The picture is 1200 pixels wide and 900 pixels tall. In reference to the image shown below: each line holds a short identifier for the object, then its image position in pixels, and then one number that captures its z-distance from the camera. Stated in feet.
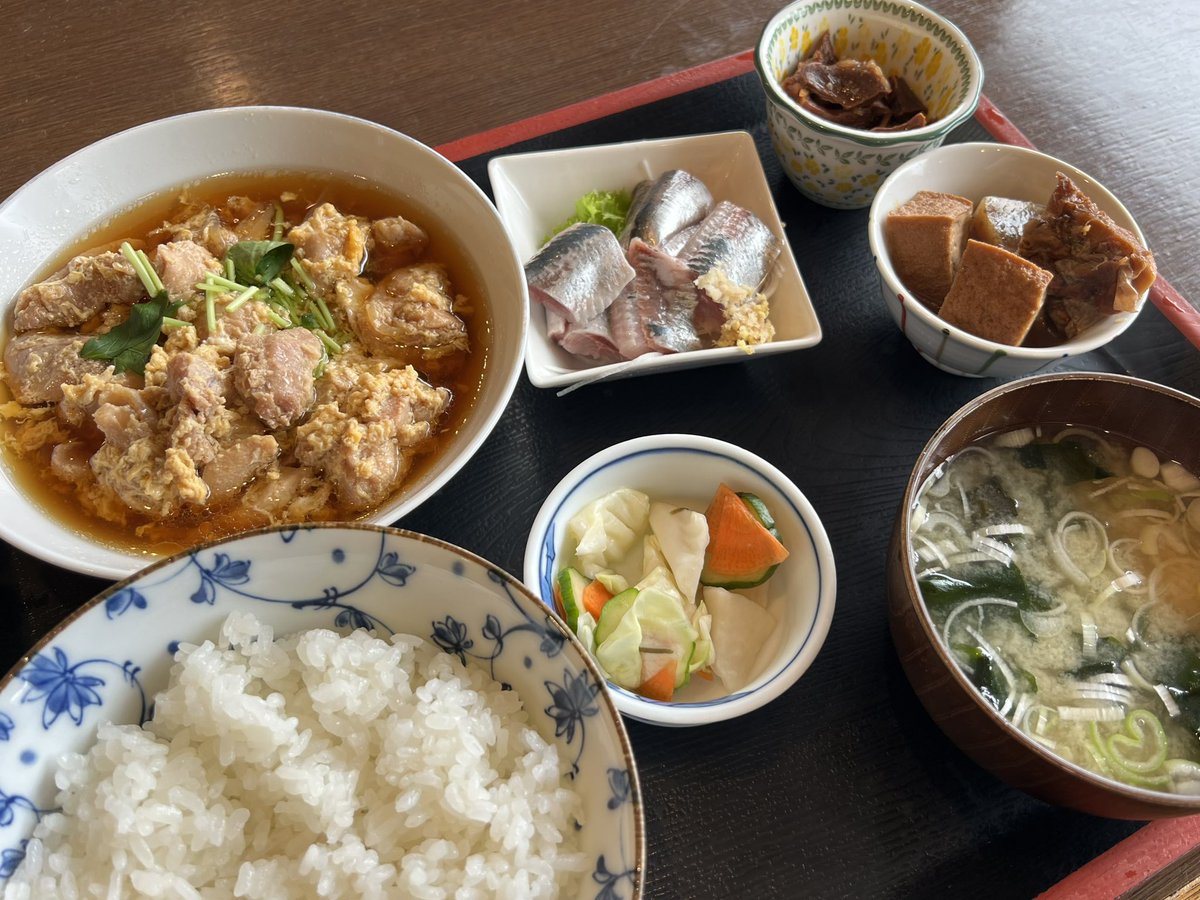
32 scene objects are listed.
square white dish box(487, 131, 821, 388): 1.19
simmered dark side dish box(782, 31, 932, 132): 1.31
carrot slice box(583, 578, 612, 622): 0.94
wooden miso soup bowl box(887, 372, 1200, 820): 0.78
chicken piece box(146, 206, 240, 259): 1.15
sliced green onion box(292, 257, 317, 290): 1.13
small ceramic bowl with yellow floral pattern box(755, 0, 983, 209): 1.22
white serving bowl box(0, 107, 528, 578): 1.05
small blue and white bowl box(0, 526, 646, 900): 0.70
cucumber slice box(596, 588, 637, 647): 0.90
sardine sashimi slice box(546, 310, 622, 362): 1.17
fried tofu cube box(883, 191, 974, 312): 1.13
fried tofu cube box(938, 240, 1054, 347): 1.06
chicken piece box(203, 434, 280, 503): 1.00
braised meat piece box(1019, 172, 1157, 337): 1.09
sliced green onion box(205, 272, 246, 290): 1.09
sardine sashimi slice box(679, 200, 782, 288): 1.22
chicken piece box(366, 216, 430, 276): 1.16
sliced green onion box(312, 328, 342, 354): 1.11
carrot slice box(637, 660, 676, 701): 0.90
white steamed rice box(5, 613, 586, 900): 0.70
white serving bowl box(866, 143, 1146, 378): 1.09
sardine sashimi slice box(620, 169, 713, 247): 1.25
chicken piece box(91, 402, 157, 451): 0.97
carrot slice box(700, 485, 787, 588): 0.95
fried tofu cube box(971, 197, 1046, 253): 1.16
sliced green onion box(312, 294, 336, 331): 1.12
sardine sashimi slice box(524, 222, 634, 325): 1.16
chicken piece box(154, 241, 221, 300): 1.08
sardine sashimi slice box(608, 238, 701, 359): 1.17
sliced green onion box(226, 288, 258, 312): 1.07
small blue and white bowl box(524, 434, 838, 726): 0.87
